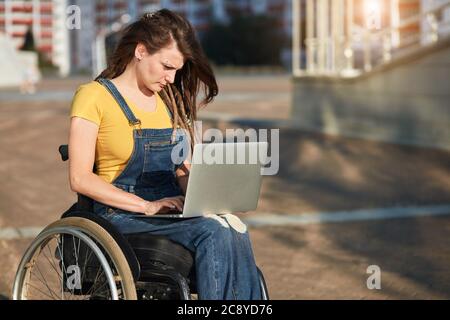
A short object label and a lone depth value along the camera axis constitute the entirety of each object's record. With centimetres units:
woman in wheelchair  611
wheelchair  602
